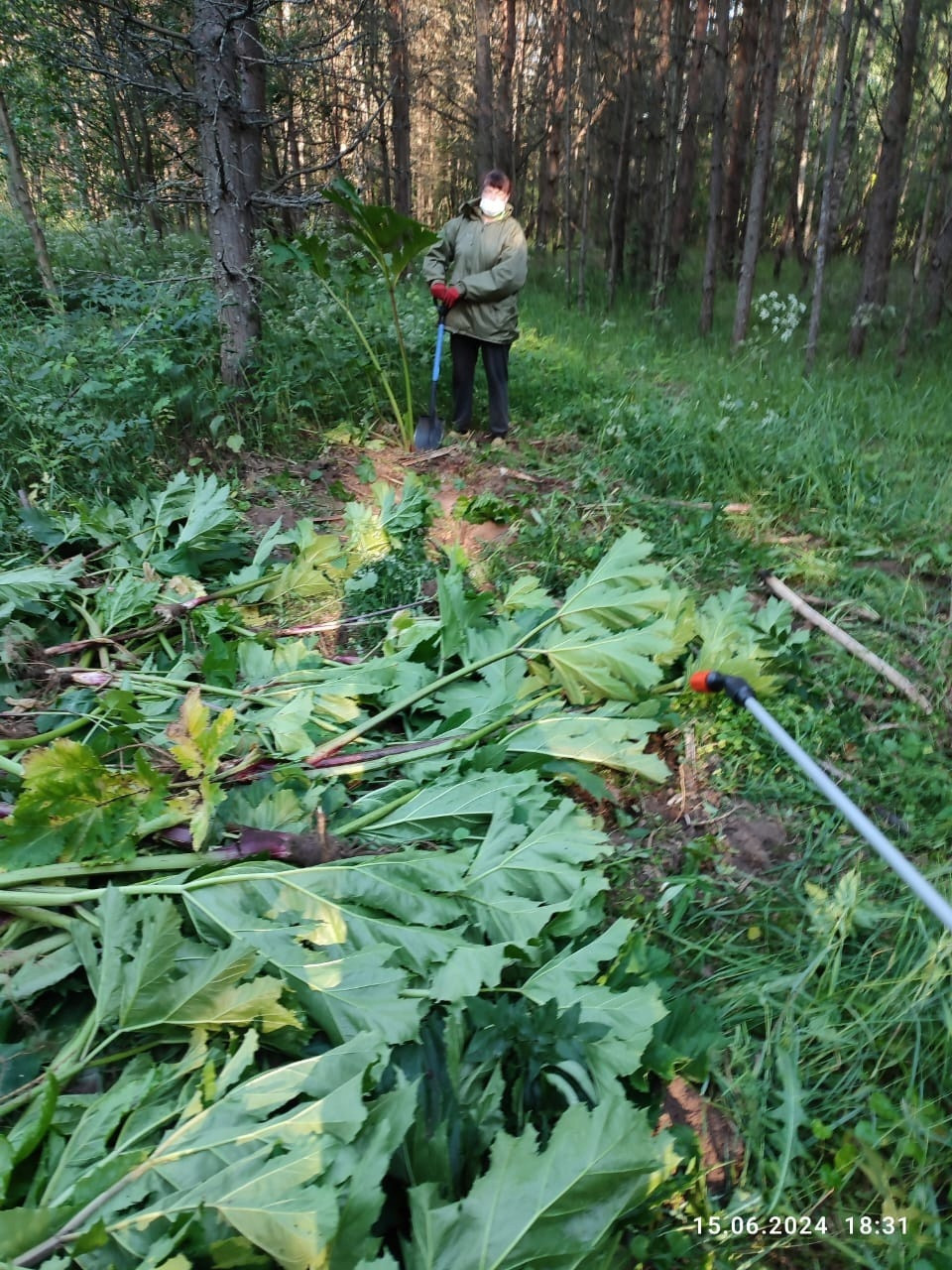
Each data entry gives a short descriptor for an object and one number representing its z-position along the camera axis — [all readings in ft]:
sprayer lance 5.22
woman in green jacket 18.56
